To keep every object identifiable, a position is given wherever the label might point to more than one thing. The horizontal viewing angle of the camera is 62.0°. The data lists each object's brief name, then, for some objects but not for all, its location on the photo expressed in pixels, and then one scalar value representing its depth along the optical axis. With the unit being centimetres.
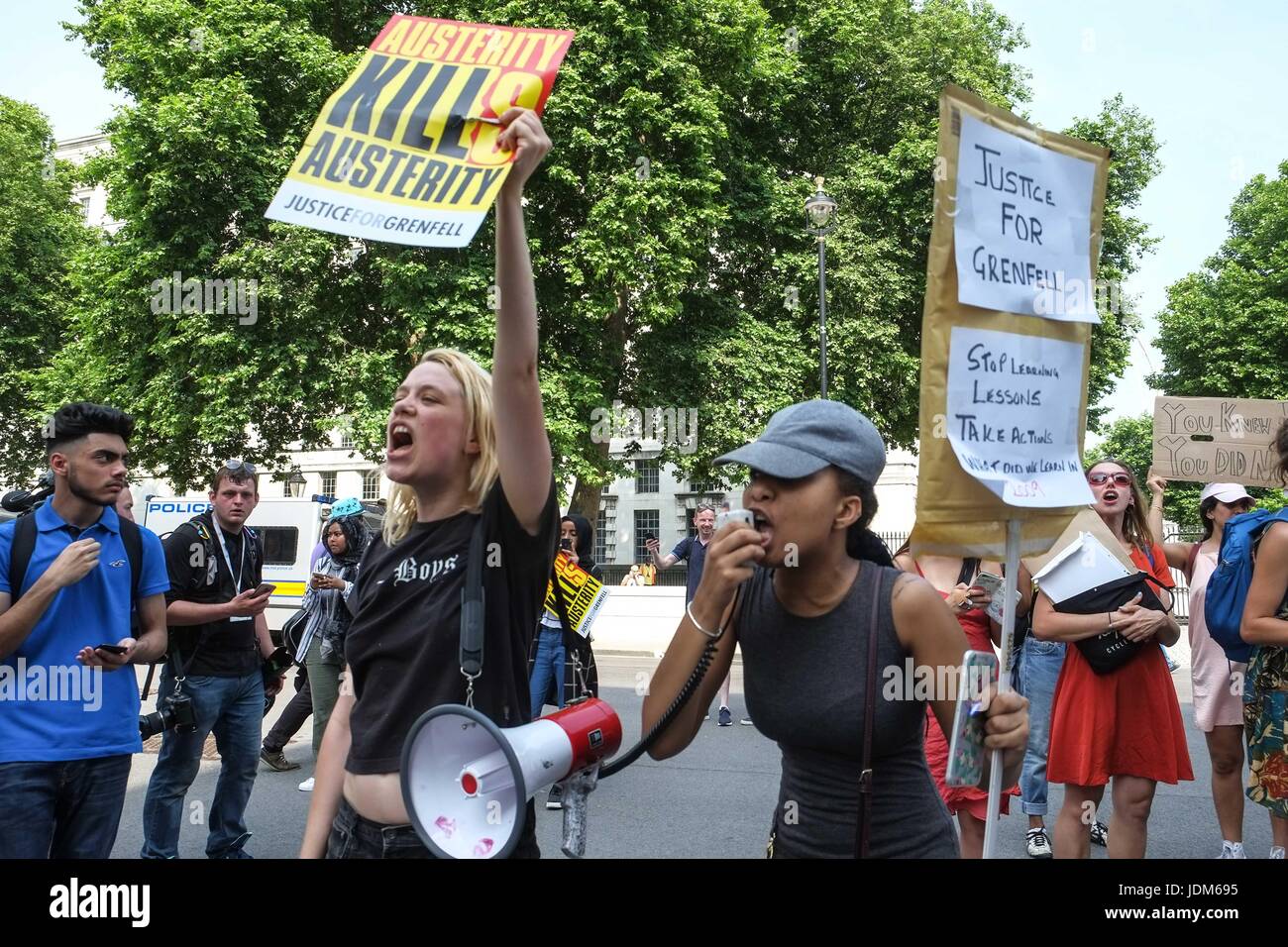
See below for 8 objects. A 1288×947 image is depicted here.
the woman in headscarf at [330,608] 682
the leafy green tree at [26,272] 2978
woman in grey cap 218
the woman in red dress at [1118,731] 435
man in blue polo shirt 348
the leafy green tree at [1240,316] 3117
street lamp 1791
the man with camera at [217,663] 516
